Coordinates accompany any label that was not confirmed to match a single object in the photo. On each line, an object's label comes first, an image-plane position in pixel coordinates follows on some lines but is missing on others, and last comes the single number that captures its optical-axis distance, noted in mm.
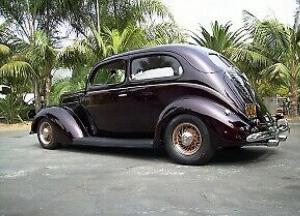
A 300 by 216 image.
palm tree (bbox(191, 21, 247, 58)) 12170
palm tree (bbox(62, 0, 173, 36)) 11796
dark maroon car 4190
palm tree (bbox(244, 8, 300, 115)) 10894
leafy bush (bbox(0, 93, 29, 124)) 10478
